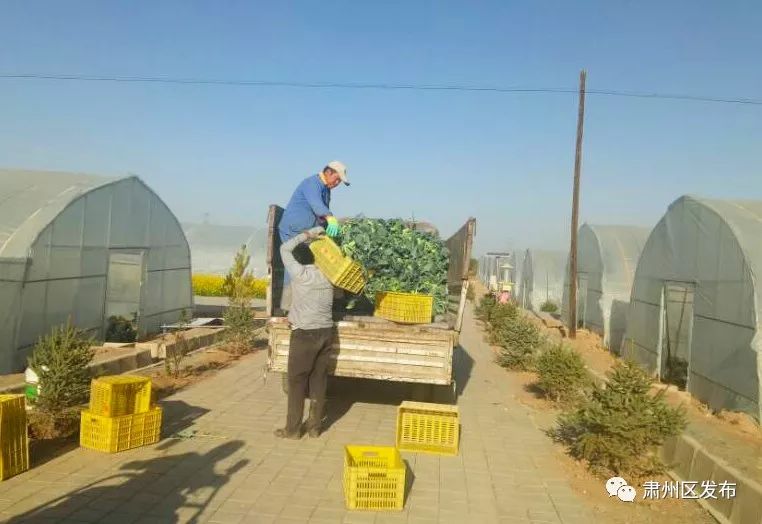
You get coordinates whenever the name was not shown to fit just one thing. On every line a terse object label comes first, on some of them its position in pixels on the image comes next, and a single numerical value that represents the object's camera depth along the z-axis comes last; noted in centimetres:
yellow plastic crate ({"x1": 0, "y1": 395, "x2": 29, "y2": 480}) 506
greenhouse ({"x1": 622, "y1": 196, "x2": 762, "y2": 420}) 895
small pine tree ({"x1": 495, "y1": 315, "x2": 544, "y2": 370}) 1351
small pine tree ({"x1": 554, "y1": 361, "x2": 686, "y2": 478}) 591
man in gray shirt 666
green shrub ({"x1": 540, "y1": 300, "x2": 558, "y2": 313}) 2954
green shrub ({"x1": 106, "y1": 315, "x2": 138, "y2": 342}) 1372
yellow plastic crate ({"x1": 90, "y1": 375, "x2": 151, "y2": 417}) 593
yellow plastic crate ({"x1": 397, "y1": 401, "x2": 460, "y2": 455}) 666
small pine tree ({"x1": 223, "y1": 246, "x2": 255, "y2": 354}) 1319
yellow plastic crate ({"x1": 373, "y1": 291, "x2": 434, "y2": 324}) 726
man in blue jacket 690
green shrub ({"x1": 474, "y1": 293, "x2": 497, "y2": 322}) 2431
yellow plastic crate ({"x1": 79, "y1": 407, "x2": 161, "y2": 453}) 589
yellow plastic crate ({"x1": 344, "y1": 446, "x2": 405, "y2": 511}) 493
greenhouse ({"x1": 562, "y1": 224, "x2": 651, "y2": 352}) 1919
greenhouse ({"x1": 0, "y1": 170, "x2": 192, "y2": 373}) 1048
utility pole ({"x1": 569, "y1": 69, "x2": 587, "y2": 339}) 2005
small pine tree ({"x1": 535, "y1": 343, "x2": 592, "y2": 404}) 962
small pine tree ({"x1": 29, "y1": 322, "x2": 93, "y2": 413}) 627
